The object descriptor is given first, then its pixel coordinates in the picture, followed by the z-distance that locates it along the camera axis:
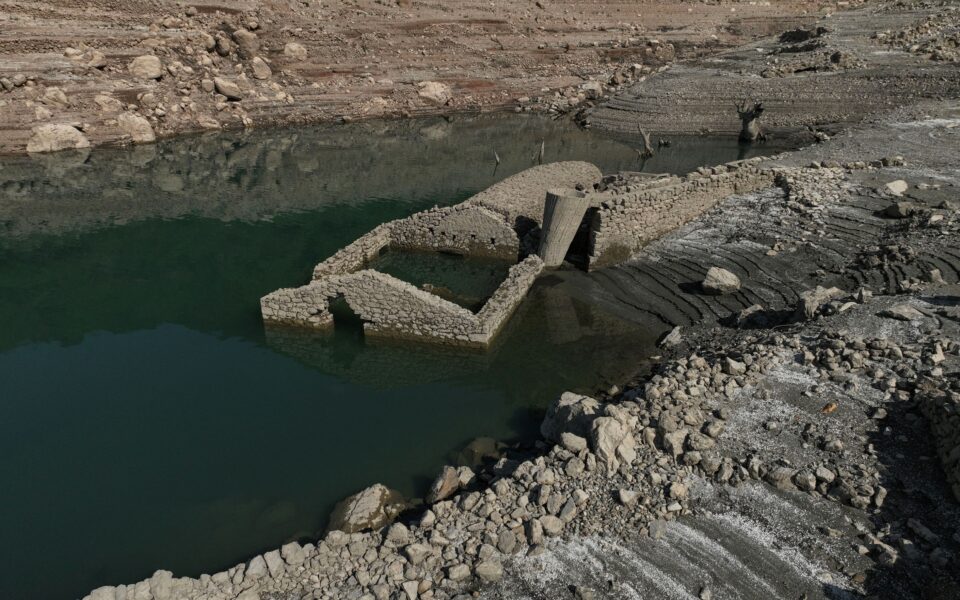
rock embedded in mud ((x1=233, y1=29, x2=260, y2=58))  41.19
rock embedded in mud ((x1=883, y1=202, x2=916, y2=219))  17.83
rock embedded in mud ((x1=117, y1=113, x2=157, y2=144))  34.00
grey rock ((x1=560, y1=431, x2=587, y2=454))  9.56
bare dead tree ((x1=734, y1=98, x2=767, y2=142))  32.81
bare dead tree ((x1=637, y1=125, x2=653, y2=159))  32.77
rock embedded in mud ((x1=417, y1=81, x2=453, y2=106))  43.22
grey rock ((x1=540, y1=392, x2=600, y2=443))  10.38
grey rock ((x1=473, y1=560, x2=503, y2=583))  7.95
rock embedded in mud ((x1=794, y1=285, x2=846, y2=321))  13.27
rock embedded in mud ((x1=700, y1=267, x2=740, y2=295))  16.22
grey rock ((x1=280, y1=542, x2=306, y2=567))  8.41
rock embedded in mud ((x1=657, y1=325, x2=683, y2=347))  14.73
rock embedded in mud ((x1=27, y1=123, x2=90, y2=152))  31.53
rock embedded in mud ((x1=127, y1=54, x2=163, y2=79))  36.47
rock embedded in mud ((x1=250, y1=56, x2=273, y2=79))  40.34
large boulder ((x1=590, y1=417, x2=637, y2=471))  9.31
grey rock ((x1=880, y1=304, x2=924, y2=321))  11.95
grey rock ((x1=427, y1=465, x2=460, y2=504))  10.25
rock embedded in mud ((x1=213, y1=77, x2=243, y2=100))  38.28
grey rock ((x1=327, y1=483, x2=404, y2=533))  9.90
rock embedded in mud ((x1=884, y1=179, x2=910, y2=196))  19.53
